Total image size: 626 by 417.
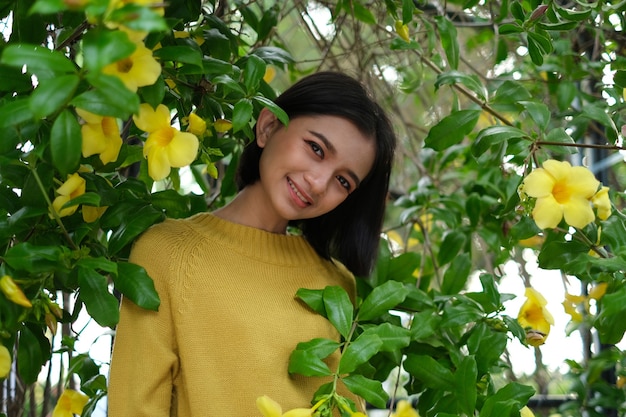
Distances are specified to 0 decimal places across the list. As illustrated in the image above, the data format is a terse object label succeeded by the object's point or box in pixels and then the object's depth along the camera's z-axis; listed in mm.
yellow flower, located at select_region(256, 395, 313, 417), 1041
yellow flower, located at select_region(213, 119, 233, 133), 1282
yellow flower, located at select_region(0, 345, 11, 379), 1004
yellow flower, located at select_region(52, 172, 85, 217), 1052
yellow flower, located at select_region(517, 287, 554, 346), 1455
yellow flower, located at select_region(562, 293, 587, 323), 1716
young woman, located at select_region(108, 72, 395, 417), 1238
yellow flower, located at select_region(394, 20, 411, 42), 1434
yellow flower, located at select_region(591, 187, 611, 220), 1225
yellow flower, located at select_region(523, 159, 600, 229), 1211
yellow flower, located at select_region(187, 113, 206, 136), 1186
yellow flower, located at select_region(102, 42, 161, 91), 911
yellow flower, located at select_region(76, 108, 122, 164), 1005
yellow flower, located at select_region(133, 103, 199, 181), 1084
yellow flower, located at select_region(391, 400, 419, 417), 1213
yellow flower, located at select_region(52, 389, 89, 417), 1325
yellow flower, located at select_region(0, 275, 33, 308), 920
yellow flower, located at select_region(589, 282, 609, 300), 1572
